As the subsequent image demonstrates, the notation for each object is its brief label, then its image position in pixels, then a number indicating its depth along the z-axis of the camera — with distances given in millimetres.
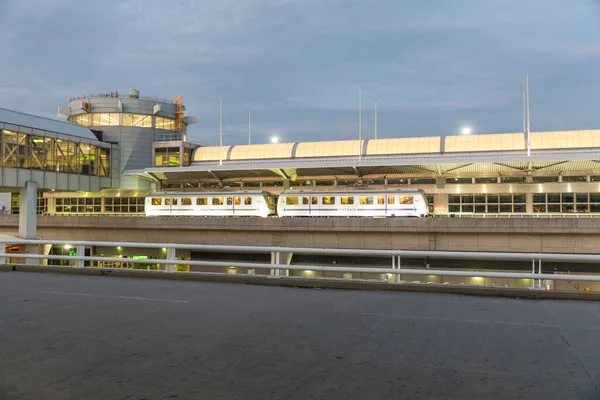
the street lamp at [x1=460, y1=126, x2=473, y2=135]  52219
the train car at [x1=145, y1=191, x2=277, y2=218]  44812
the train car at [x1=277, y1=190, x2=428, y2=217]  40375
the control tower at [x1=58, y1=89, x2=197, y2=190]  57562
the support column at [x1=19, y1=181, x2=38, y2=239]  41844
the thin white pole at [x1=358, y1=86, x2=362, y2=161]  50750
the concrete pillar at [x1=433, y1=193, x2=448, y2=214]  47000
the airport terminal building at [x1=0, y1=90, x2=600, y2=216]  42625
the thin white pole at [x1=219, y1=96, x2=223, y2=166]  55344
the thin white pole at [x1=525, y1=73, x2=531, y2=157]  44238
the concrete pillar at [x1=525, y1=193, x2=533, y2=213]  44575
